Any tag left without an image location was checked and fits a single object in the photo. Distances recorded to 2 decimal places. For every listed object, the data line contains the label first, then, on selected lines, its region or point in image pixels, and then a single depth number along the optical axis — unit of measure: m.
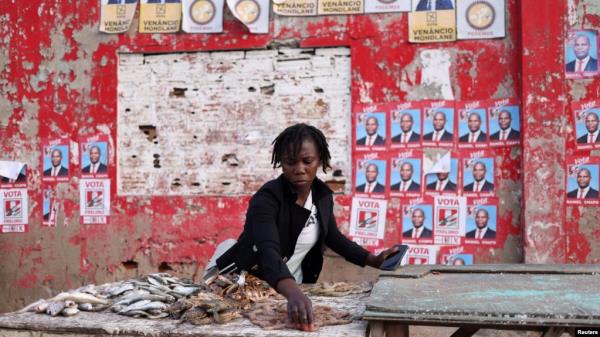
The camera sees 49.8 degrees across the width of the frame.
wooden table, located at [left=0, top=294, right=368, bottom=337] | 2.63
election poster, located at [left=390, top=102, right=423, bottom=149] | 6.00
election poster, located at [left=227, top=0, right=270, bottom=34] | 6.31
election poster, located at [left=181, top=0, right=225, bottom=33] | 6.39
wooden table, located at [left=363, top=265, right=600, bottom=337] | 2.55
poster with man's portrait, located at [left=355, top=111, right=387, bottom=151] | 6.05
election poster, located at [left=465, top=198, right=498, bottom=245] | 5.84
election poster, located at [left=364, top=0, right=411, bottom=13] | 6.07
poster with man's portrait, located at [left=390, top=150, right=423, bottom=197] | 5.99
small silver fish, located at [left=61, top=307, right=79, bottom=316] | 3.03
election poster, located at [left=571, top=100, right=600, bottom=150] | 5.63
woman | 3.01
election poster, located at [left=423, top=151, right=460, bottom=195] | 5.92
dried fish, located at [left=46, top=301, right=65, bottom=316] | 3.02
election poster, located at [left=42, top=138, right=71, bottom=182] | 6.71
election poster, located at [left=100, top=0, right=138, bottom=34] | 6.57
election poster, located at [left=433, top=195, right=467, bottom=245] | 5.89
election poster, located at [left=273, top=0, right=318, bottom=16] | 6.23
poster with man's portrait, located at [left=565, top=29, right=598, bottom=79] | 5.65
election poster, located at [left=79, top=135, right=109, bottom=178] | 6.61
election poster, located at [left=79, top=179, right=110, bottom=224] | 6.58
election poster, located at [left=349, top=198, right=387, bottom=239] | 6.04
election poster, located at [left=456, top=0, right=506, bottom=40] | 5.90
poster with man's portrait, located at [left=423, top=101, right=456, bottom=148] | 5.94
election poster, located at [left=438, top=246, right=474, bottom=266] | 5.86
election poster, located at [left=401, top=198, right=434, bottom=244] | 5.95
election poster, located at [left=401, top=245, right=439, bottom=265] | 5.93
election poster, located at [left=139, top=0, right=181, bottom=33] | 6.48
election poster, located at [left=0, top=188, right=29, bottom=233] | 6.82
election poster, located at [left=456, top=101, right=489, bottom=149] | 5.88
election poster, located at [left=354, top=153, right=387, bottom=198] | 6.04
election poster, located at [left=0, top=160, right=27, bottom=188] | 6.82
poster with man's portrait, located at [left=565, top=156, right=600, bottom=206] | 5.62
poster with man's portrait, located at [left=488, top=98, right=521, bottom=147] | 5.81
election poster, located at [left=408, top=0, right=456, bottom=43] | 5.98
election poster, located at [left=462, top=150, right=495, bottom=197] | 5.86
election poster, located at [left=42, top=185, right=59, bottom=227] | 6.72
